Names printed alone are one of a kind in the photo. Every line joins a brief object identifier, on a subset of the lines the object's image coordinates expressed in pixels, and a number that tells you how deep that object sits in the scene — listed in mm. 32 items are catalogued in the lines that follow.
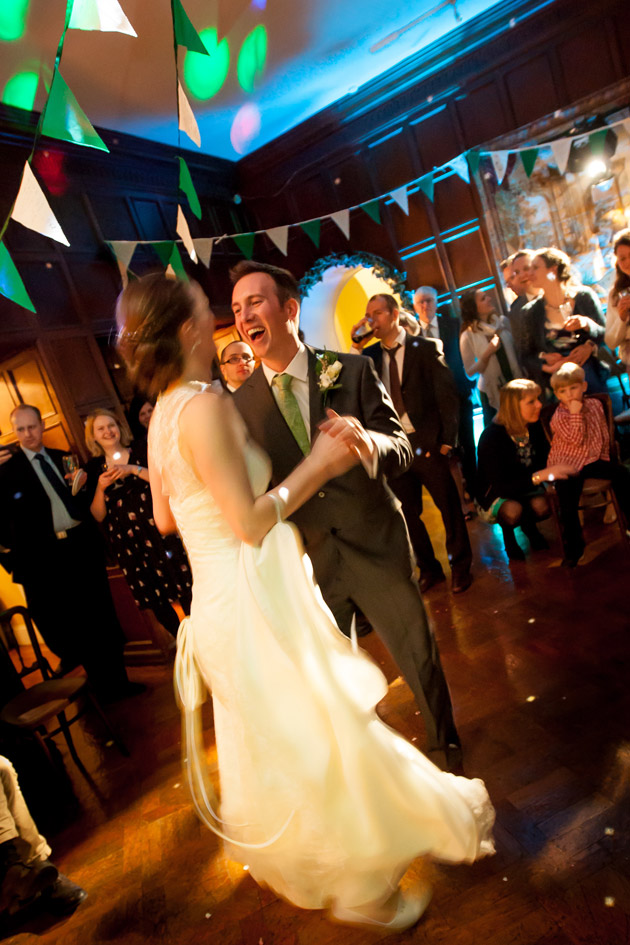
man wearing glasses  3467
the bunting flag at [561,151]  5029
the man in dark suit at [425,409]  3547
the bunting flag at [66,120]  2025
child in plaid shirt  3217
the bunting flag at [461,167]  6127
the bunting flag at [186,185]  2598
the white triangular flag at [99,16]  1853
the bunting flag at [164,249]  5930
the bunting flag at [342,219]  5820
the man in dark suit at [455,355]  4543
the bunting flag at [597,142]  5270
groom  1878
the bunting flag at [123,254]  5732
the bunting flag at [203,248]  6131
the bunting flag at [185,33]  1985
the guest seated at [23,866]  1862
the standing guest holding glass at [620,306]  3637
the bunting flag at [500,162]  5848
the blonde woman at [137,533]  3305
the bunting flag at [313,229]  6031
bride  1371
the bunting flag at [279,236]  6589
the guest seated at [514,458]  3445
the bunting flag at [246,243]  7043
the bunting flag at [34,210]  2146
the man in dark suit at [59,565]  3588
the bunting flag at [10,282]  2432
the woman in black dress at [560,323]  3756
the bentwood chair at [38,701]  2479
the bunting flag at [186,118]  2195
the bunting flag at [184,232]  2963
